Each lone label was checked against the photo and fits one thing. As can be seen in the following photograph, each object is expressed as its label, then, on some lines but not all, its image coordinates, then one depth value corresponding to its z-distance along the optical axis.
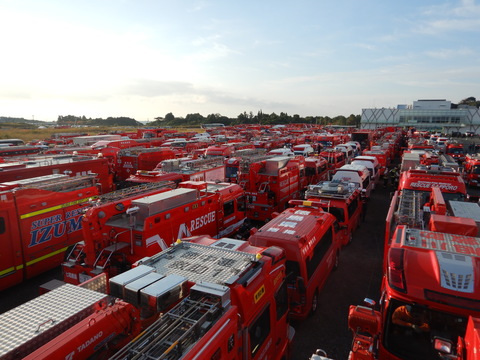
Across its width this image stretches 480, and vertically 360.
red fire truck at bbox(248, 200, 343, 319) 7.76
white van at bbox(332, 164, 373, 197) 17.08
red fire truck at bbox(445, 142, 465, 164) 32.81
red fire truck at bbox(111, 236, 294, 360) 3.59
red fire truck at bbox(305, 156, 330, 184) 20.30
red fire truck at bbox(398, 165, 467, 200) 11.84
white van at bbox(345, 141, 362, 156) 36.27
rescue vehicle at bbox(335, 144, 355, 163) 30.38
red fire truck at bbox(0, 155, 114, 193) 15.61
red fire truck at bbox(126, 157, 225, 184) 14.64
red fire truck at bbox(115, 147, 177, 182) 23.44
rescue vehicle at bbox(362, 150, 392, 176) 26.96
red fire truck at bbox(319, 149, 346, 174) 24.89
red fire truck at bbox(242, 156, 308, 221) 15.41
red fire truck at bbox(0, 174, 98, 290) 10.17
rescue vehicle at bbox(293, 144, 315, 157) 28.19
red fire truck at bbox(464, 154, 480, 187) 24.20
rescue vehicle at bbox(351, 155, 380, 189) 22.00
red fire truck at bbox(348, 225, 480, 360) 4.88
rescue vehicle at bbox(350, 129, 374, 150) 44.31
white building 94.06
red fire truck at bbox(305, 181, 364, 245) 12.59
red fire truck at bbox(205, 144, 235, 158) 24.39
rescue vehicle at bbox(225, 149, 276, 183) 18.40
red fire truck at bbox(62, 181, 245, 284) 8.38
